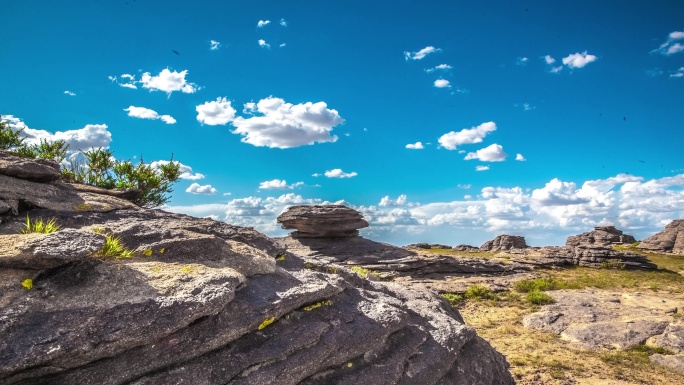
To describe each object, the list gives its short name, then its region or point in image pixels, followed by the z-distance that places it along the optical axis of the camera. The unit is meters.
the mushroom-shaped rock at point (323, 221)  48.06
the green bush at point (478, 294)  31.34
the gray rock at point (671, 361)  16.03
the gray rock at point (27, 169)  11.01
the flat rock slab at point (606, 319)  19.34
